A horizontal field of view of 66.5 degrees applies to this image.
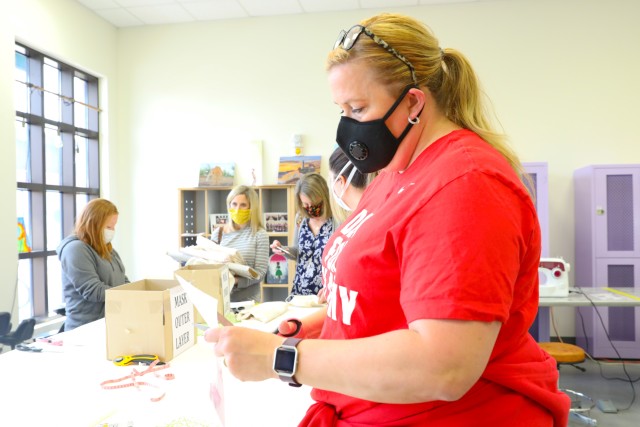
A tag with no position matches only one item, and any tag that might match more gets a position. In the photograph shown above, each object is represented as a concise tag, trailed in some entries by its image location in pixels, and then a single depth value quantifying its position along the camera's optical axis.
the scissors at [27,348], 1.82
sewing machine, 3.35
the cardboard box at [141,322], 1.65
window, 4.26
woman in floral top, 3.08
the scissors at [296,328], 1.06
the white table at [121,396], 1.23
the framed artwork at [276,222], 4.99
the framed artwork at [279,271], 4.79
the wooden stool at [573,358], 2.99
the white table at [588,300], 3.16
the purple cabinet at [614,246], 4.27
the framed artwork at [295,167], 5.04
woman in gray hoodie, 2.94
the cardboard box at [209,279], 1.95
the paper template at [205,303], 0.91
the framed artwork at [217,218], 5.04
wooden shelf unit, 4.88
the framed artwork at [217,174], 5.14
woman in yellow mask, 3.35
